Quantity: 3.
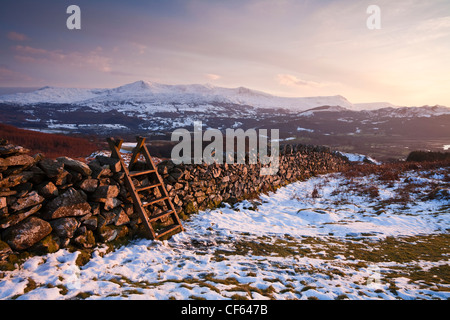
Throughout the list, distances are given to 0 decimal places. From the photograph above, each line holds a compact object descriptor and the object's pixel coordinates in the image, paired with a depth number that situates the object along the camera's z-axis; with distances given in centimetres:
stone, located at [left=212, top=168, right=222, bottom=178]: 933
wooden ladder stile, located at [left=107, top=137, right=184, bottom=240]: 556
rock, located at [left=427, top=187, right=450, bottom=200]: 1034
